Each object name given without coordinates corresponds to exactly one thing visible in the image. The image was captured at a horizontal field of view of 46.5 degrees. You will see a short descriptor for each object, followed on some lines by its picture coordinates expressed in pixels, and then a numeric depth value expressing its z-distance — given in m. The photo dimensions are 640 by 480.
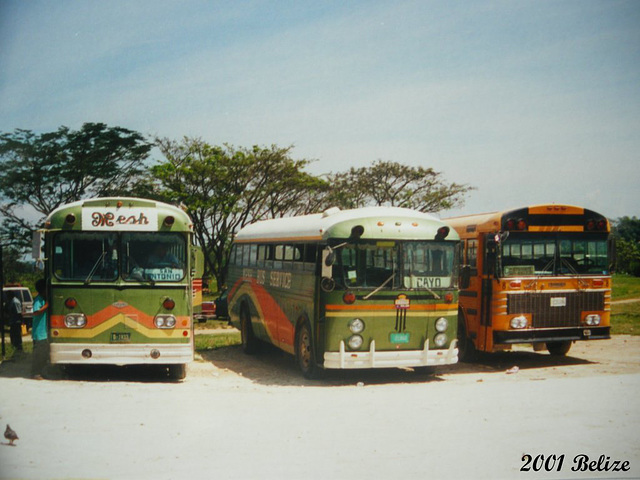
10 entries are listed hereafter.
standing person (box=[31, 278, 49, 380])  12.09
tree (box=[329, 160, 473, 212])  43.47
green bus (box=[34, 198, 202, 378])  12.08
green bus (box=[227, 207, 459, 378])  12.16
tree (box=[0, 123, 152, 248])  29.61
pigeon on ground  7.29
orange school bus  13.46
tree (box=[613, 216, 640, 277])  30.11
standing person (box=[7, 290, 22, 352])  17.42
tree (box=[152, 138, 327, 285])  36.34
